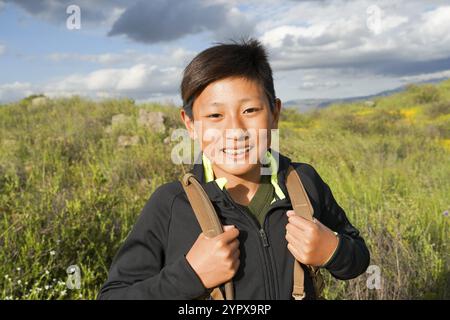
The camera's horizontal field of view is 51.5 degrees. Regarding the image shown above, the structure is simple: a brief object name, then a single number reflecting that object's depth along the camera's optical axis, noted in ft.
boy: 4.34
